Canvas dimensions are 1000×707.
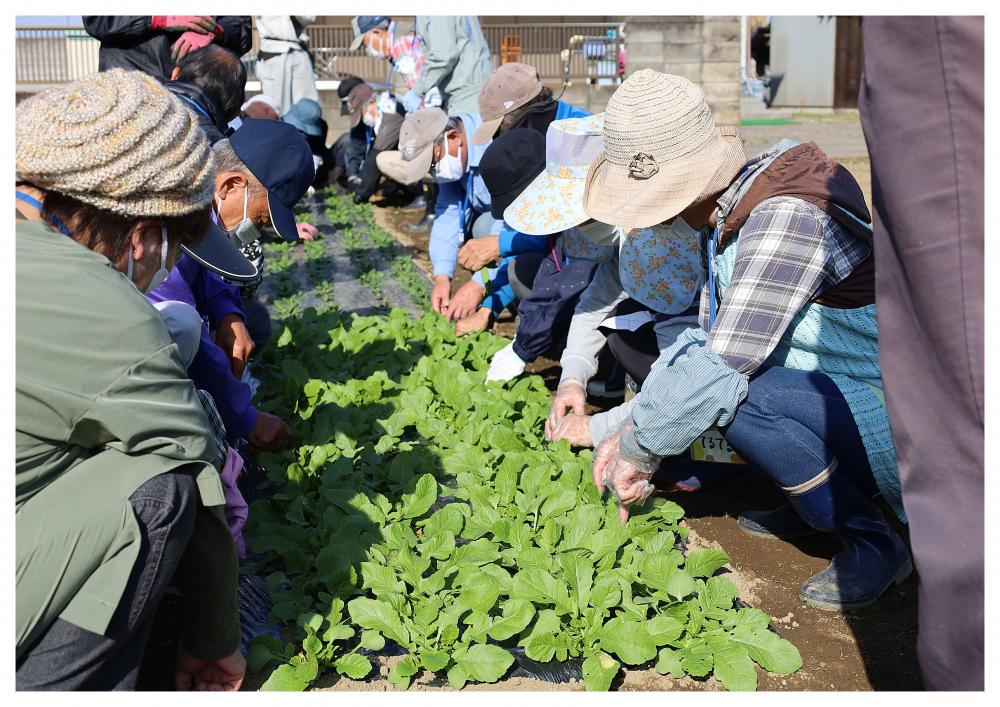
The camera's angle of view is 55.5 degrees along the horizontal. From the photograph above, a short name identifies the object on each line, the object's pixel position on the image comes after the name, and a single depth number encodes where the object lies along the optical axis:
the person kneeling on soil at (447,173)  4.55
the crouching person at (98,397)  1.50
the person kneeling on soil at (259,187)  2.87
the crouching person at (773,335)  2.16
